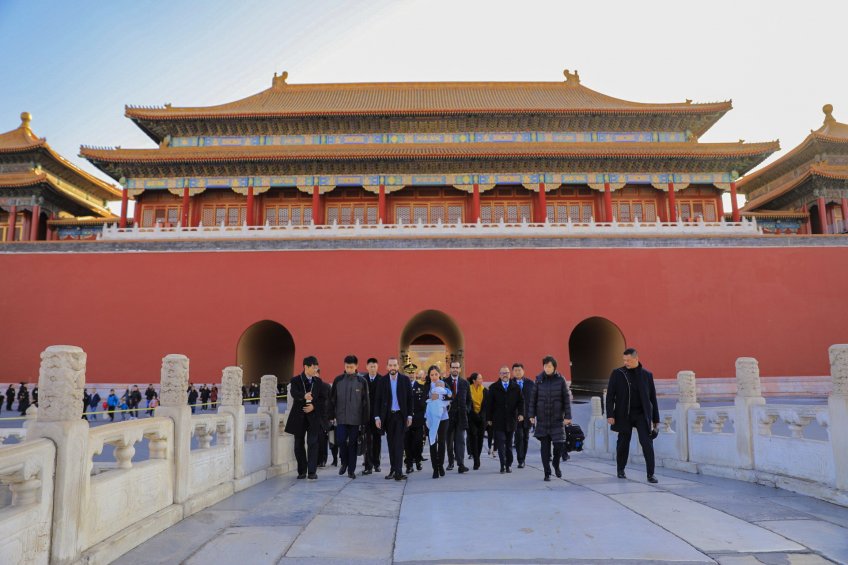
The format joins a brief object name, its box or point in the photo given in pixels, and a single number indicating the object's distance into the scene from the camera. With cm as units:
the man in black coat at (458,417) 701
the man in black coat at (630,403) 599
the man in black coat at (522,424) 682
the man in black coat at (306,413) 650
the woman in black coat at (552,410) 627
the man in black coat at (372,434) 682
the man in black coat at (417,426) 695
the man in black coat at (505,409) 698
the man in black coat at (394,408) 647
